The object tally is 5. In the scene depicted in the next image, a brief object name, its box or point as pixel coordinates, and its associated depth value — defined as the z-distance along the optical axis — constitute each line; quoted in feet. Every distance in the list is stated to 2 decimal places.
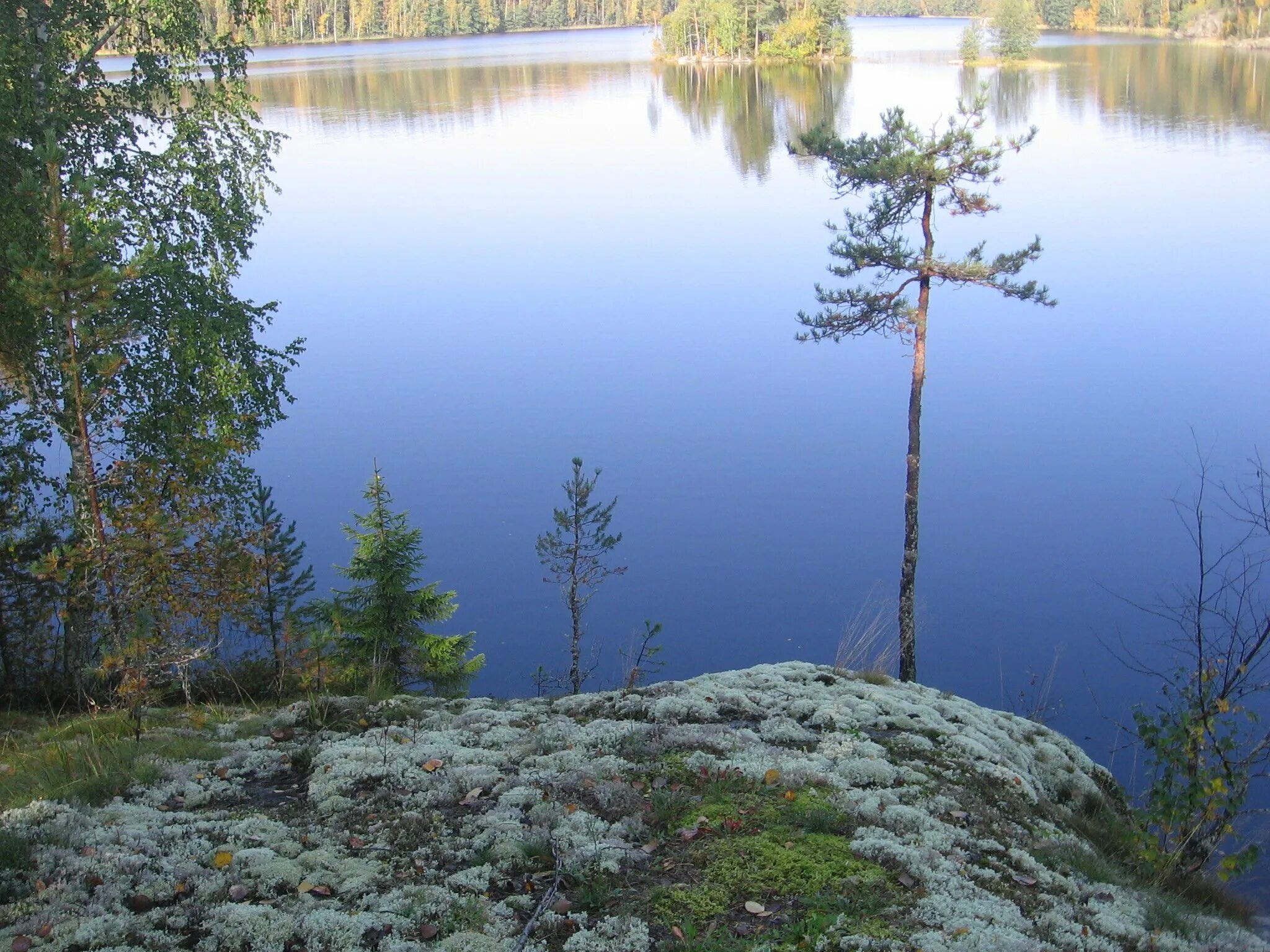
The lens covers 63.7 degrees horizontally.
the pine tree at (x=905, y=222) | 56.08
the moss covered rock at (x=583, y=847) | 17.43
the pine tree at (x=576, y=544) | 53.52
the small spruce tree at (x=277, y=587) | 44.57
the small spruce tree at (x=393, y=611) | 46.47
